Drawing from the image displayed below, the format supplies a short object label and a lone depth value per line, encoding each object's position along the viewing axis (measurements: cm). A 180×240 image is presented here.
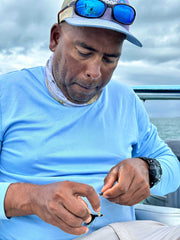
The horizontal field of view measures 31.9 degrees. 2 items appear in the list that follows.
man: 120
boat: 145
